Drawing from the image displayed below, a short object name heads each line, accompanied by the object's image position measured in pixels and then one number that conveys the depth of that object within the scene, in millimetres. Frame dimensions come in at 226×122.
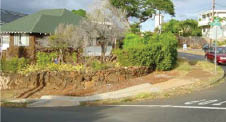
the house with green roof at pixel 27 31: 26348
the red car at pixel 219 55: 24234
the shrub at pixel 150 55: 18391
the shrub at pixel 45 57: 21438
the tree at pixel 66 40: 21289
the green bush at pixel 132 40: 21462
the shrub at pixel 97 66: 17905
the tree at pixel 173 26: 71594
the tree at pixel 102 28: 22484
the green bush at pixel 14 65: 18597
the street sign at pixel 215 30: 18016
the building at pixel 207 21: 73000
